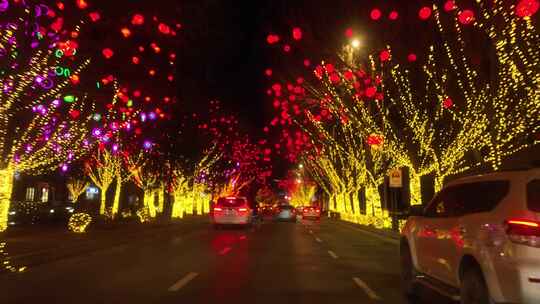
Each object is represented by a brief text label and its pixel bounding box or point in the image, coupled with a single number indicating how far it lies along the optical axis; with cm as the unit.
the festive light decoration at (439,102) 1978
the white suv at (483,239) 670
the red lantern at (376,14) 2328
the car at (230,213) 3541
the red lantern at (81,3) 1833
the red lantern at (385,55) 2516
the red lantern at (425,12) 1947
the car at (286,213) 5278
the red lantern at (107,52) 2201
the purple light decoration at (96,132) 3019
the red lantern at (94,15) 1878
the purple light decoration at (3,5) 1780
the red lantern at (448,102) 2366
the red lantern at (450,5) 1906
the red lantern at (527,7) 1662
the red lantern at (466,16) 1878
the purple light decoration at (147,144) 3606
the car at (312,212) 5749
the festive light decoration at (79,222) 2677
